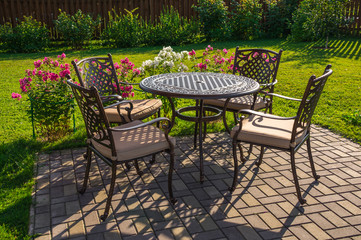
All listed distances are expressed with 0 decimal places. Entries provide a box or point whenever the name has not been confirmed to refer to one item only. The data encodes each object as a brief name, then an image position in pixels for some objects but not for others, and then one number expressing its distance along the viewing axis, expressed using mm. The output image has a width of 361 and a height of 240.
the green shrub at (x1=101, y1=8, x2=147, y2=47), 11805
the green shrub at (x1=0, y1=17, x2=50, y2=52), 11250
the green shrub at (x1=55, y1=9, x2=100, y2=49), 11473
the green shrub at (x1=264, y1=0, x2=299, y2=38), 13484
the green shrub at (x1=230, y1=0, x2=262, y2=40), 12984
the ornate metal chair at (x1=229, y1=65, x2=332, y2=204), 3230
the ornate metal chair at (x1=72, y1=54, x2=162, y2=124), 4164
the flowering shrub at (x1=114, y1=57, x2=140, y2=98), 5055
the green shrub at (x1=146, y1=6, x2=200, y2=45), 12141
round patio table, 3642
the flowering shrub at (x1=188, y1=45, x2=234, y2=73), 5493
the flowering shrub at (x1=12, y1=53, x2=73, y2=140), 4688
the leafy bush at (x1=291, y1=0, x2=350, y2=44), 10875
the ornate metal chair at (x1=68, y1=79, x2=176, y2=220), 3053
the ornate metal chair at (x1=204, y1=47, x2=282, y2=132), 4512
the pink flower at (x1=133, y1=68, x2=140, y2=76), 5109
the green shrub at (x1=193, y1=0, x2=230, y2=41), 12633
